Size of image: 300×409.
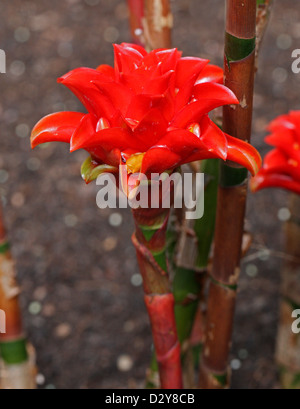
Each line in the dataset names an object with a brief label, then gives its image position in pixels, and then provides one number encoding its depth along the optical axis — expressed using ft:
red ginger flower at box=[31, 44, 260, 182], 1.29
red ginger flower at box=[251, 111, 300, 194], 1.71
